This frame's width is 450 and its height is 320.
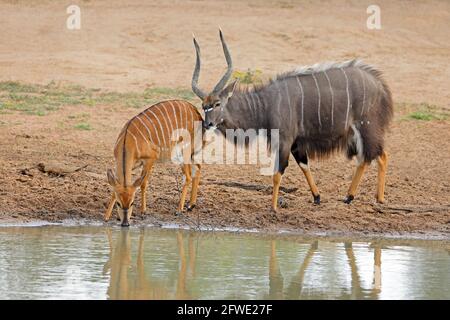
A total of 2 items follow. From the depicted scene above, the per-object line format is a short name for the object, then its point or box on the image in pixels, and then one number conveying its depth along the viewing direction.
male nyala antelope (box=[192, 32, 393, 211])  18.23
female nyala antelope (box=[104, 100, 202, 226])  16.53
